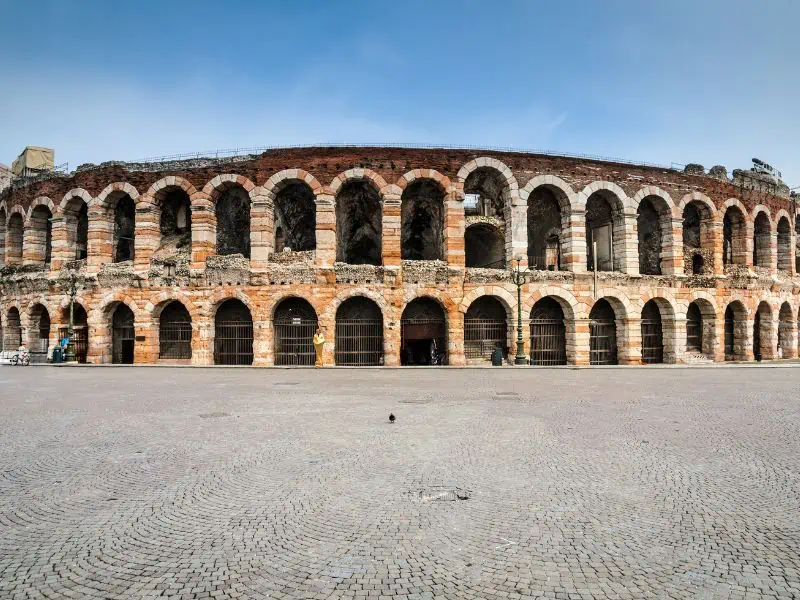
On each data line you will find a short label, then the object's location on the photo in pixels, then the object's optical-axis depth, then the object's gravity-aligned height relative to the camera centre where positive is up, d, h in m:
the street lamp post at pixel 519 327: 21.35 -0.76
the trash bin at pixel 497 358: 21.56 -2.21
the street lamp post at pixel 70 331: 23.08 -0.83
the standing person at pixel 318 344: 21.42 -1.45
